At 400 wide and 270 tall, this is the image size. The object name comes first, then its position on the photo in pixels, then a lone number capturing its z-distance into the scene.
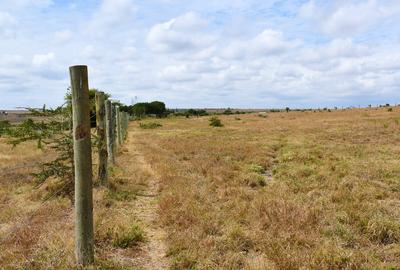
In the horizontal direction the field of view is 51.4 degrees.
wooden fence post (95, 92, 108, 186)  10.12
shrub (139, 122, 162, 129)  50.91
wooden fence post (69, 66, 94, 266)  4.78
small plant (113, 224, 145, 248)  5.98
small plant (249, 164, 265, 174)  12.76
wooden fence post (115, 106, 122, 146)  20.65
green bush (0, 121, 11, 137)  7.82
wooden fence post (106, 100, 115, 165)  13.40
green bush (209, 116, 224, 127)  47.88
